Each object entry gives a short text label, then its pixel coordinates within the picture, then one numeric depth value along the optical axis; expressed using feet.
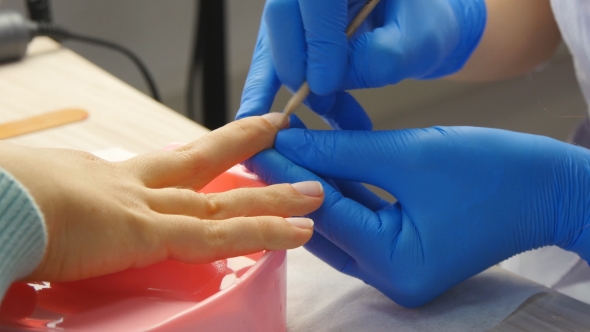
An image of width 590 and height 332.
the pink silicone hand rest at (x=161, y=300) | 1.33
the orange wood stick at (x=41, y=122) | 2.64
